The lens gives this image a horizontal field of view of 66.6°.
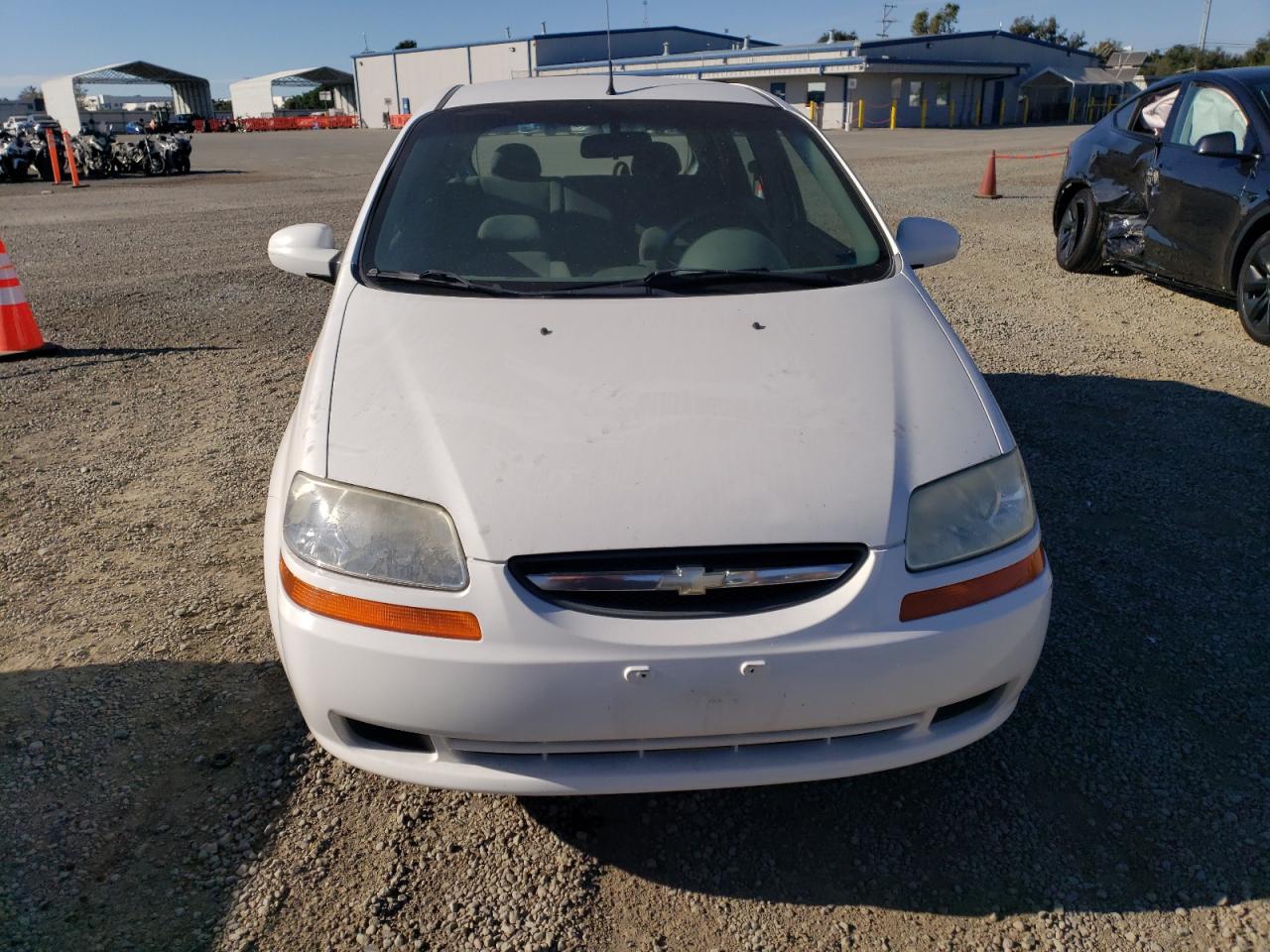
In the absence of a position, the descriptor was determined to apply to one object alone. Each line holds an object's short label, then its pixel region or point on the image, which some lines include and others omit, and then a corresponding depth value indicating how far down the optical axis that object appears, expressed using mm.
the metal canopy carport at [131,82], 65125
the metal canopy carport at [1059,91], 55562
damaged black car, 6027
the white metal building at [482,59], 64312
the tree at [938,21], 96000
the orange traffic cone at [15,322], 6270
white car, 1883
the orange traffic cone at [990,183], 13672
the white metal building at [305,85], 91250
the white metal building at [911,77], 49250
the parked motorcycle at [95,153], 22828
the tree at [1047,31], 94250
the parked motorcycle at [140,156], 23609
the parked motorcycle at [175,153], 23703
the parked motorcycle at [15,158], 21688
